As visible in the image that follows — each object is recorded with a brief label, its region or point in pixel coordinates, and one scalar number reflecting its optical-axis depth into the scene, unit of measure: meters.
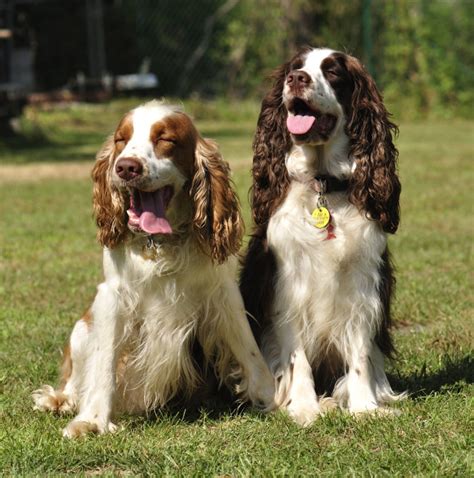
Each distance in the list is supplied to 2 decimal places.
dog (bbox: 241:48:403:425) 9.79
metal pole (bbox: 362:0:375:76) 48.25
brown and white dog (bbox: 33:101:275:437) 9.37
